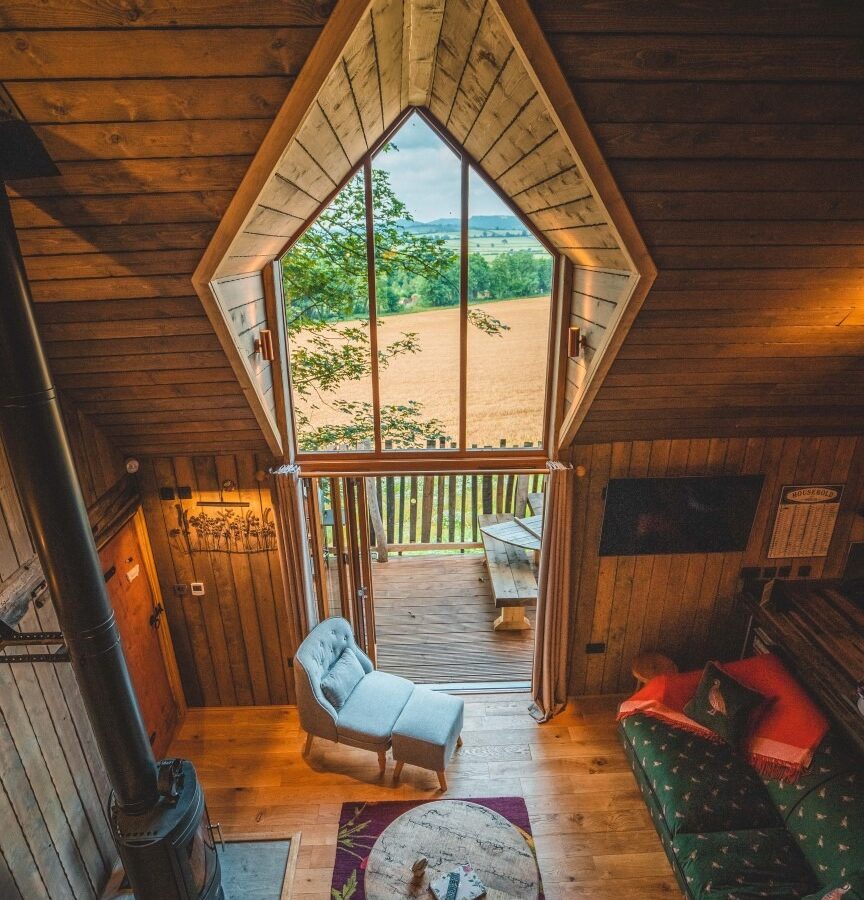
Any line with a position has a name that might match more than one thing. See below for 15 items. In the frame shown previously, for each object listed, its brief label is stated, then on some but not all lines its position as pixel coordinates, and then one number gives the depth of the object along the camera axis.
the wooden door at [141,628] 3.42
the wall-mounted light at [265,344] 3.17
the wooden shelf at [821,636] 3.02
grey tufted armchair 3.54
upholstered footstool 3.47
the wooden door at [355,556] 4.05
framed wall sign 3.81
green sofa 2.57
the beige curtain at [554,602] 3.68
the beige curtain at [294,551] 3.59
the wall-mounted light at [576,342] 3.25
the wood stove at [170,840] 2.44
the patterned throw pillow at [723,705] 3.18
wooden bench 4.99
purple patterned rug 3.05
